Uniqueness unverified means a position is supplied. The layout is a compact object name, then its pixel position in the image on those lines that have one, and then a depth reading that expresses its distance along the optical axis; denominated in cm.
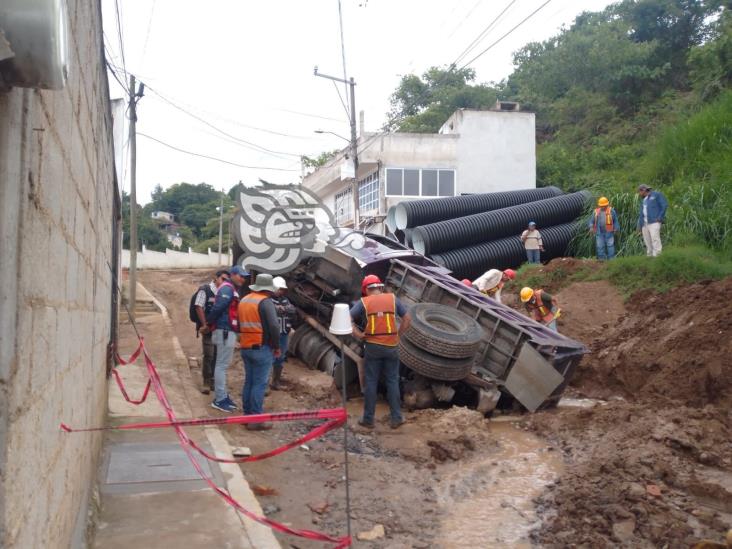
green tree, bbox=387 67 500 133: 4159
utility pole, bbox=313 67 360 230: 2388
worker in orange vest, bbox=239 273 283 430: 705
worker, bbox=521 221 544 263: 1612
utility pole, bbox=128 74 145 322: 1829
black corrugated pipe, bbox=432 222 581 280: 1622
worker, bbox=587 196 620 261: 1504
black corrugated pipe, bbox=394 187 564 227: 1717
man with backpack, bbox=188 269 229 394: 852
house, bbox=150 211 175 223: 7646
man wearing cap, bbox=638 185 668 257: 1306
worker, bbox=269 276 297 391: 906
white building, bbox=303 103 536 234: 2619
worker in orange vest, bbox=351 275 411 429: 748
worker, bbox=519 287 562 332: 991
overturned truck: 809
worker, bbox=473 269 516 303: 1142
